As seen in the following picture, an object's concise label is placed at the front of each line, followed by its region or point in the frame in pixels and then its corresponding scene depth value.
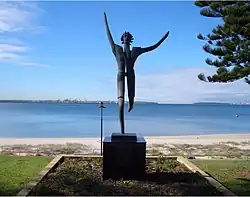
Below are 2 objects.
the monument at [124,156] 3.74
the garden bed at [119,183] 3.31
